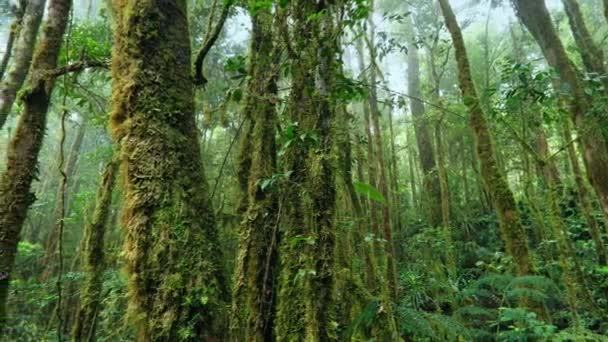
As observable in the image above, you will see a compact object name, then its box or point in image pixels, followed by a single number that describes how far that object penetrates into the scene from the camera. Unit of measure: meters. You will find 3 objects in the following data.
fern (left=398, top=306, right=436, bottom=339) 2.79
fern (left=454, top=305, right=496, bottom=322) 3.35
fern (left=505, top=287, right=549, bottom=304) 2.94
